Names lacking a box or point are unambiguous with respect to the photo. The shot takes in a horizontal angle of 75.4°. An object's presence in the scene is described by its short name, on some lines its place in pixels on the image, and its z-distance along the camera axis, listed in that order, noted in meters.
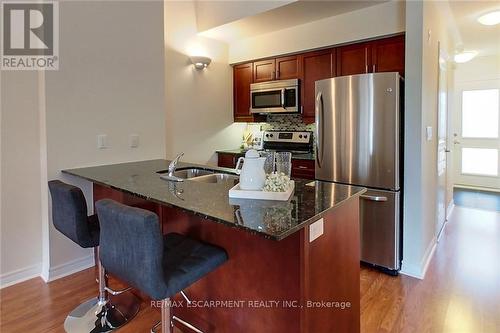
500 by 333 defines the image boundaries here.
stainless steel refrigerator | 2.65
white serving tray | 1.53
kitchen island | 1.33
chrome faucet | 2.15
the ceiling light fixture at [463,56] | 4.59
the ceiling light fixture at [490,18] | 3.35
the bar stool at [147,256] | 1.27
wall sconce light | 3.94
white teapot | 1.59
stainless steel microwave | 3.89
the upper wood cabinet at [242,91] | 4.41
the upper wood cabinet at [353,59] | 3.29
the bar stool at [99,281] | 1.88
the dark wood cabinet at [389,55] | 3.04
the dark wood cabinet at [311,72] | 3.59
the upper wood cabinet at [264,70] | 4.12
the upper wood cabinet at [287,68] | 3.90
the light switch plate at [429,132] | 2.82
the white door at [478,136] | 5.93
